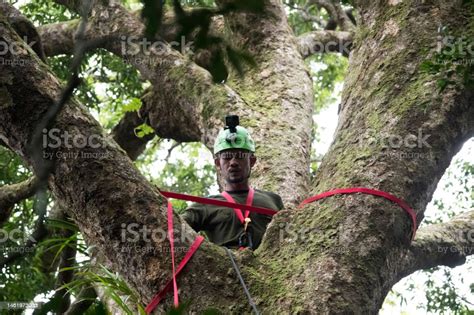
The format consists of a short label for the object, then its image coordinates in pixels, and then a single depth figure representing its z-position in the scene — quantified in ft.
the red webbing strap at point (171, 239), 18.72
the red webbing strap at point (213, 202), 23.76
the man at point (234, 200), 25.86
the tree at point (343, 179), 19.17
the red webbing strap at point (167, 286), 18.90
